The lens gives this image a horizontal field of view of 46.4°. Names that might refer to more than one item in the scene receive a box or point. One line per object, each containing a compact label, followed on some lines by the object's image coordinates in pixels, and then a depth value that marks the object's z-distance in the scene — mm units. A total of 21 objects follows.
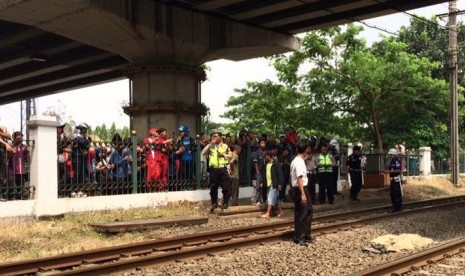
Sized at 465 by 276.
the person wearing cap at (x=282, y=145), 15875
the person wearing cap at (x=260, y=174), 14609
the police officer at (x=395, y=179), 13898
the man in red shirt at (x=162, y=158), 14302
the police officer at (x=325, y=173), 15812
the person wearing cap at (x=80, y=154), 12750
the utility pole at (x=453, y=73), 25047
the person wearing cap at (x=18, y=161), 11531
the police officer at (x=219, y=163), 13219
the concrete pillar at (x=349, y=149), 22203
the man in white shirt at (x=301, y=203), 9758
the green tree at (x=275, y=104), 26266
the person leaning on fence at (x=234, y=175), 14016
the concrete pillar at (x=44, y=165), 11594
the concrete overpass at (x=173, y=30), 14562
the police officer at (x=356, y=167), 16798
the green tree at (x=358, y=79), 25109
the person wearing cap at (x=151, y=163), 14141
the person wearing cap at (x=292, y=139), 16719
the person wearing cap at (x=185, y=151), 14945
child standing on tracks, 12797
